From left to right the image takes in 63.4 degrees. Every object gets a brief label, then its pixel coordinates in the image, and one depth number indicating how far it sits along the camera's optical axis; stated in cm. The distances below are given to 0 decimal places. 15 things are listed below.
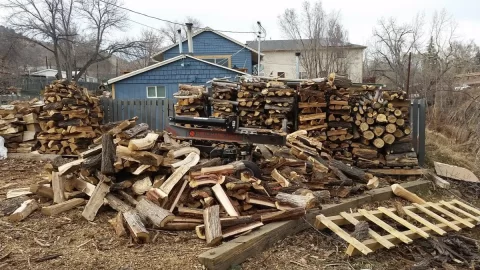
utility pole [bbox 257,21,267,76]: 2069
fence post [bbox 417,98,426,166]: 848
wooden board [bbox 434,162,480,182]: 798
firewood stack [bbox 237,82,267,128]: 918
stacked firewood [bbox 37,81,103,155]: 963
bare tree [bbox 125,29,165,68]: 4175
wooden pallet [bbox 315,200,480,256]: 420
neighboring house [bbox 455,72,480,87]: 1638
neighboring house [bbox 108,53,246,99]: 1939
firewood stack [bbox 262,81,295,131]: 869
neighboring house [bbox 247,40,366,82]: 3653
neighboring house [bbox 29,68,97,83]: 5654
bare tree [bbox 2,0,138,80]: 3722
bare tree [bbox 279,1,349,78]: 3072
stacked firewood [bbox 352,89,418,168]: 789
